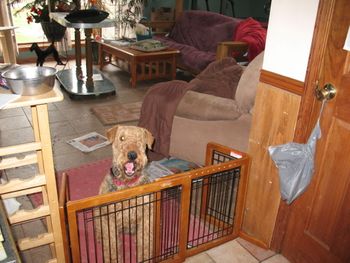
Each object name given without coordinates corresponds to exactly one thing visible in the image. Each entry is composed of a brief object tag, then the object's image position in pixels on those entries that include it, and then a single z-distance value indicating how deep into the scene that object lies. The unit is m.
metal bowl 1.15
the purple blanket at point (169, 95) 2.42
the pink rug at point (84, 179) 2.30
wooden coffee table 4.55
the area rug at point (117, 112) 3.58
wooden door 1.35
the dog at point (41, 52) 4.71
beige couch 2.09
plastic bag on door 1.51
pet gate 1.44
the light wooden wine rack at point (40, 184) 1.24
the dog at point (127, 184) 1.73
